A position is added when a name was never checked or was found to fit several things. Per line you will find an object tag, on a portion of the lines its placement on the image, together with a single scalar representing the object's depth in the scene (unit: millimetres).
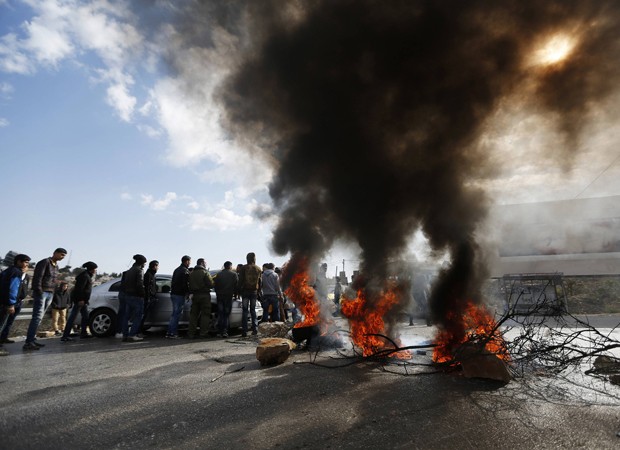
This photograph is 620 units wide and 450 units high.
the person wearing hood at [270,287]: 9102
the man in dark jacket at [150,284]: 8750
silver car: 8891
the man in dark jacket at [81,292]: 8078
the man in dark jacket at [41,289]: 6871
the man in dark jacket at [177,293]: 8406
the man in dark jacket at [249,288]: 8688
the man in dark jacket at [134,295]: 7863
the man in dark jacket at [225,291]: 8672
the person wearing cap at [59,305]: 9359
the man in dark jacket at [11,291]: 6578
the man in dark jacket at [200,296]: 8352
